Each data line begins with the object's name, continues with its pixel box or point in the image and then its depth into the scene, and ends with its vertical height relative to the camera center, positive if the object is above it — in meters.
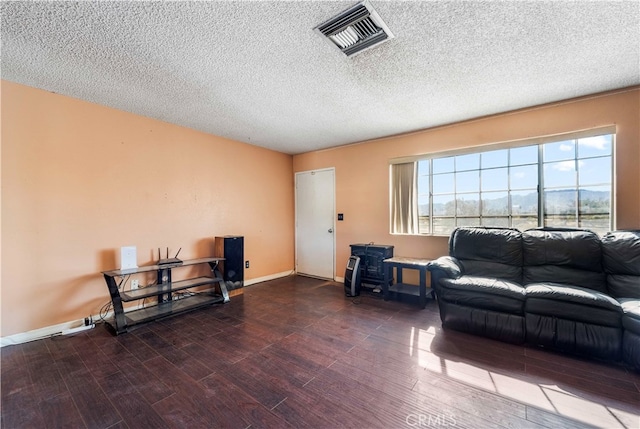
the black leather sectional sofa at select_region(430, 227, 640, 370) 2.10 -0.77
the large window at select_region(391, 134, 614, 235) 2.90 +0.29
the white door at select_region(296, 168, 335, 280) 4.96 -0.21
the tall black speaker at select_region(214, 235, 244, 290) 3.90 -0.69
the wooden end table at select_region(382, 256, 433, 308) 3.43 -0.98
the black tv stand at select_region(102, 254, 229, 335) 2.77 -1.04
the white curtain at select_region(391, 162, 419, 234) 4.05 +0.21
